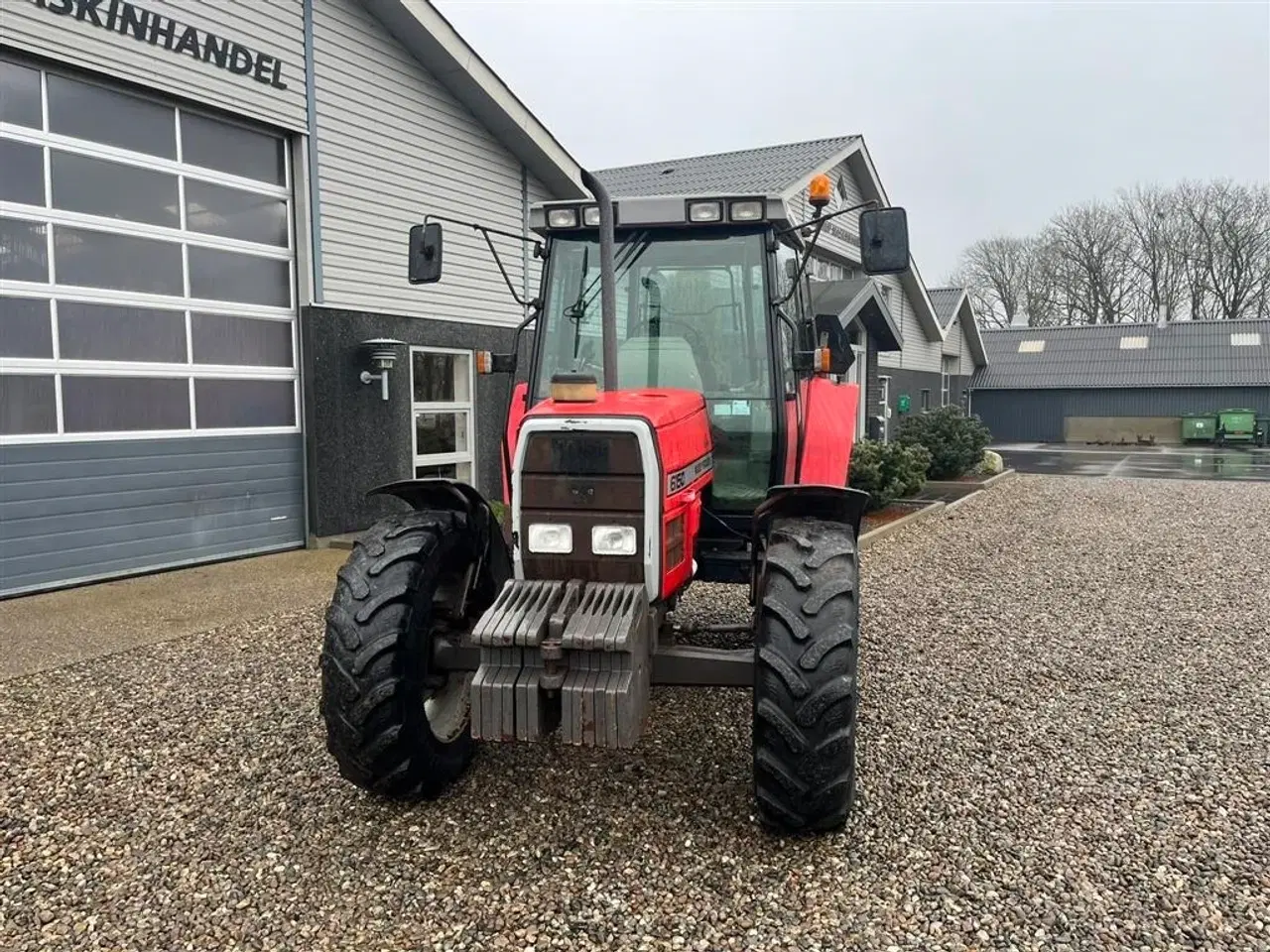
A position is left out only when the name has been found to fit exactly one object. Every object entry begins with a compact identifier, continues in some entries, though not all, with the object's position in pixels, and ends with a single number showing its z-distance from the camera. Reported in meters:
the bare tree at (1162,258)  43.88
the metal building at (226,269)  6.87
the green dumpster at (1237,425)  29.03
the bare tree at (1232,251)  41.81
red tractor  3.03
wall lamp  8.95
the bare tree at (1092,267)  45.00
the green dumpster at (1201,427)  29.58
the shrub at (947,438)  15.28
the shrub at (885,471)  11.06
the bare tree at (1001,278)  48.53
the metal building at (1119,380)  31.38
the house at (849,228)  15.73
